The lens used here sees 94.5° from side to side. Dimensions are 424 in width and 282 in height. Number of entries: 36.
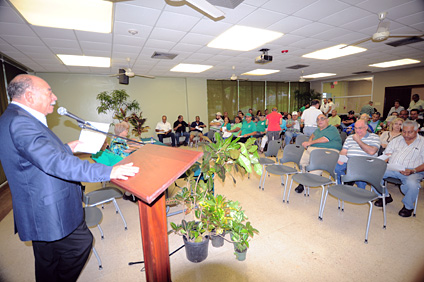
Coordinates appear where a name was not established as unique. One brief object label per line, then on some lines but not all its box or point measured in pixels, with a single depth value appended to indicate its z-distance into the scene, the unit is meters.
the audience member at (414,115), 5.86
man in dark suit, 1.08
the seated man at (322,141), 3.66
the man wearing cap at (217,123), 9.10
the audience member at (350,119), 8.34
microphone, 1.30
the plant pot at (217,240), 2.33
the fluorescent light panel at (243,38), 4.09
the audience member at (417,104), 7.67
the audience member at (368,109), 8.53
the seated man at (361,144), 3.13
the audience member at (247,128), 6.94
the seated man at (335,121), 7.16
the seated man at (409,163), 2.84
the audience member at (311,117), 5.99
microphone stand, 1.31
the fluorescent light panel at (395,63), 7.66
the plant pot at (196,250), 2.04
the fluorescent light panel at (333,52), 5.66
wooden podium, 1.03
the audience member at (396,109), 7.87
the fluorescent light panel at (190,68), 7.27
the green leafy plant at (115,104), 7.98
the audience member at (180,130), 8.91
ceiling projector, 5.35
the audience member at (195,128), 8.84
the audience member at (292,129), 7.24
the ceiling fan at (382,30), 3.42
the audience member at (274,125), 6.67
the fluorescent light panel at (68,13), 2.87
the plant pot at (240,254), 2.07
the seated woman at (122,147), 2.57
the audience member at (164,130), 8.58
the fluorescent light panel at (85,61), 5.69
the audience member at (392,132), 3.72
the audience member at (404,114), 6.04
